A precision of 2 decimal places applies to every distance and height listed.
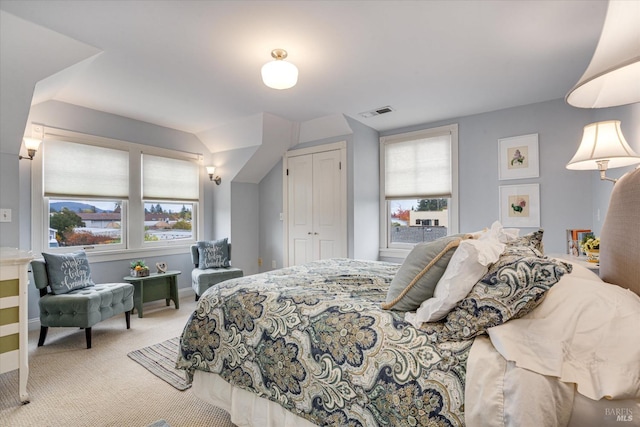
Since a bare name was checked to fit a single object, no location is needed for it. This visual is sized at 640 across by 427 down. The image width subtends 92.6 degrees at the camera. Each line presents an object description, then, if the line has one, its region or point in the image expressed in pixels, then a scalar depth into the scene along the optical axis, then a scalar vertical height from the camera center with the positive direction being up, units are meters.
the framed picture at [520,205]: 3.57 +0.10
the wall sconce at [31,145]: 3.16 +0.76
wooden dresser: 1.94 -0.63
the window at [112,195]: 3.48 +0.29
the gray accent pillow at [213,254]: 4.28 -0.54
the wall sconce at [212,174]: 4.86 +0.68
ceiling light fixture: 2.33 +1.11
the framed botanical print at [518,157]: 3.56 +0.67
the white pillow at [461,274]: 1.14 -0.23
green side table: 3.66 -0.90
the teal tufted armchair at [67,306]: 2.73 -0.80
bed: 0.89 -0.49
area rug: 2.29 -1.21
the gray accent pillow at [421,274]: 1.29 -0.26
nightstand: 2.11 -0.37
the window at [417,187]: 4.13 +0.38
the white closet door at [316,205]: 4.30 +0.15
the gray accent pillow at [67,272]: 2.84 -0.52
